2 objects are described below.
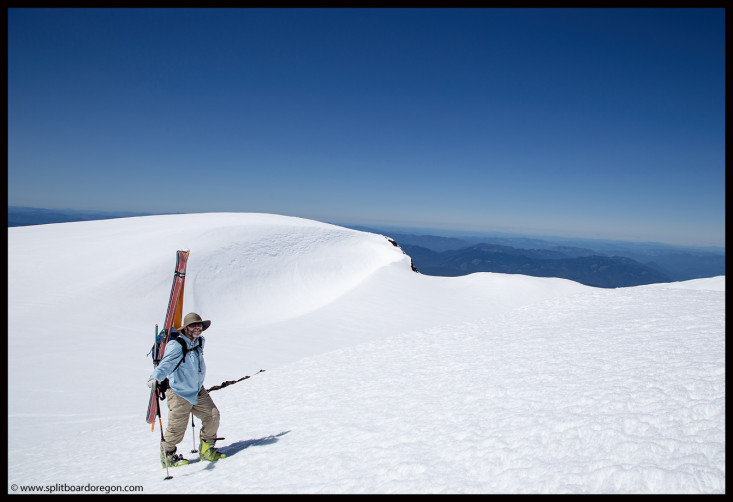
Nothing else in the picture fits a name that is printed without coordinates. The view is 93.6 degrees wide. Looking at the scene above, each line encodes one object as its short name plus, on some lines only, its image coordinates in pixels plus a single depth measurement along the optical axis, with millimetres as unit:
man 6262
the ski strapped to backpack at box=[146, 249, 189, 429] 7540
